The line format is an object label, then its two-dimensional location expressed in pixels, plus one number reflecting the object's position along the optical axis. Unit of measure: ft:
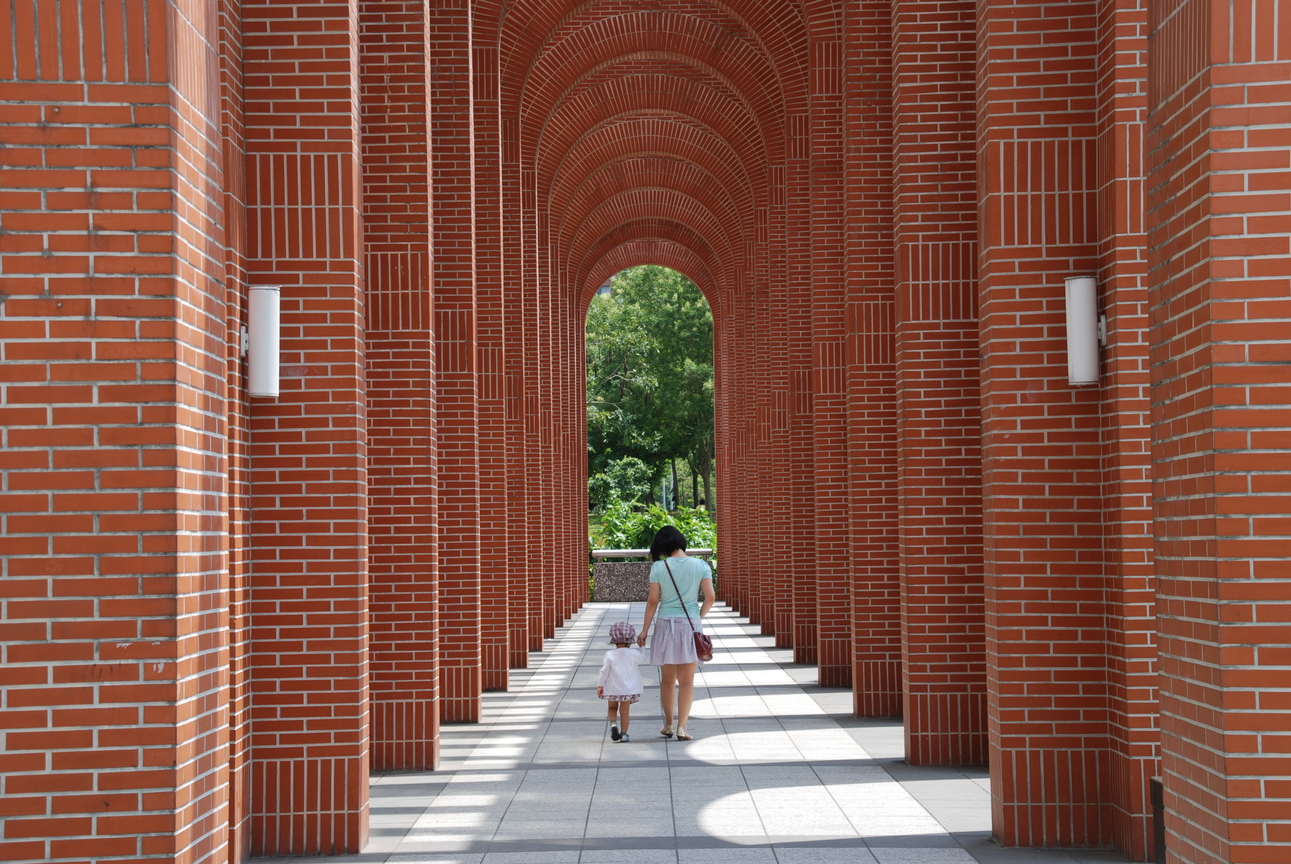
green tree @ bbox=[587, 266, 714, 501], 182.80
